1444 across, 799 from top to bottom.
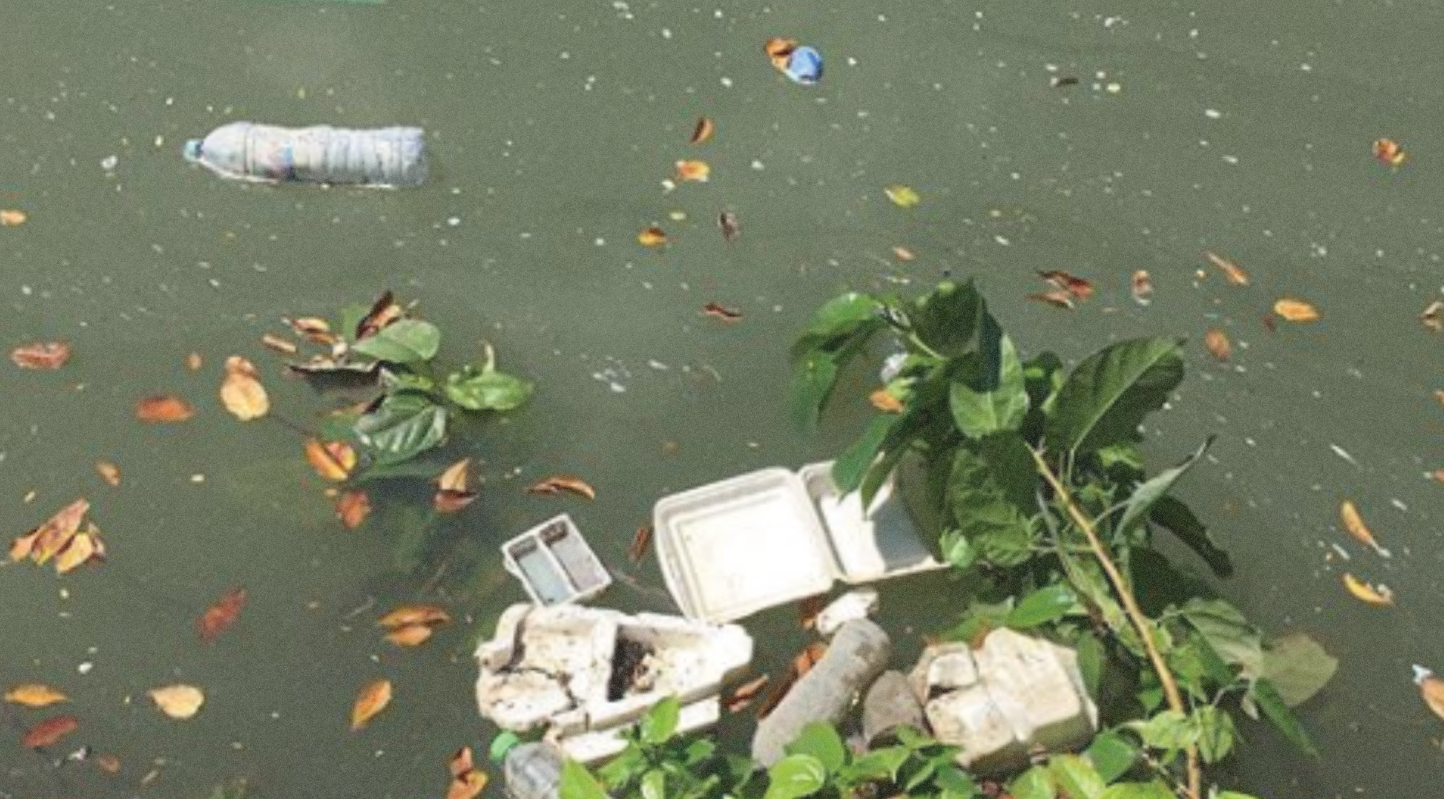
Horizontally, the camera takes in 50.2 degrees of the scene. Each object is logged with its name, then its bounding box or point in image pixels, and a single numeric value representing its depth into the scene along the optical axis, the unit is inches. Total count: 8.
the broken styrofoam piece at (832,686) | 113.0
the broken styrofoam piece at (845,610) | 121.5
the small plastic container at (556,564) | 123.6
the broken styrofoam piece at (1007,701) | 110.0
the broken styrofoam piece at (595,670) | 115.0
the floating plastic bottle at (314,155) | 146.9
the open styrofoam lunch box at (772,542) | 124.6
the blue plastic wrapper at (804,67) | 158.6
